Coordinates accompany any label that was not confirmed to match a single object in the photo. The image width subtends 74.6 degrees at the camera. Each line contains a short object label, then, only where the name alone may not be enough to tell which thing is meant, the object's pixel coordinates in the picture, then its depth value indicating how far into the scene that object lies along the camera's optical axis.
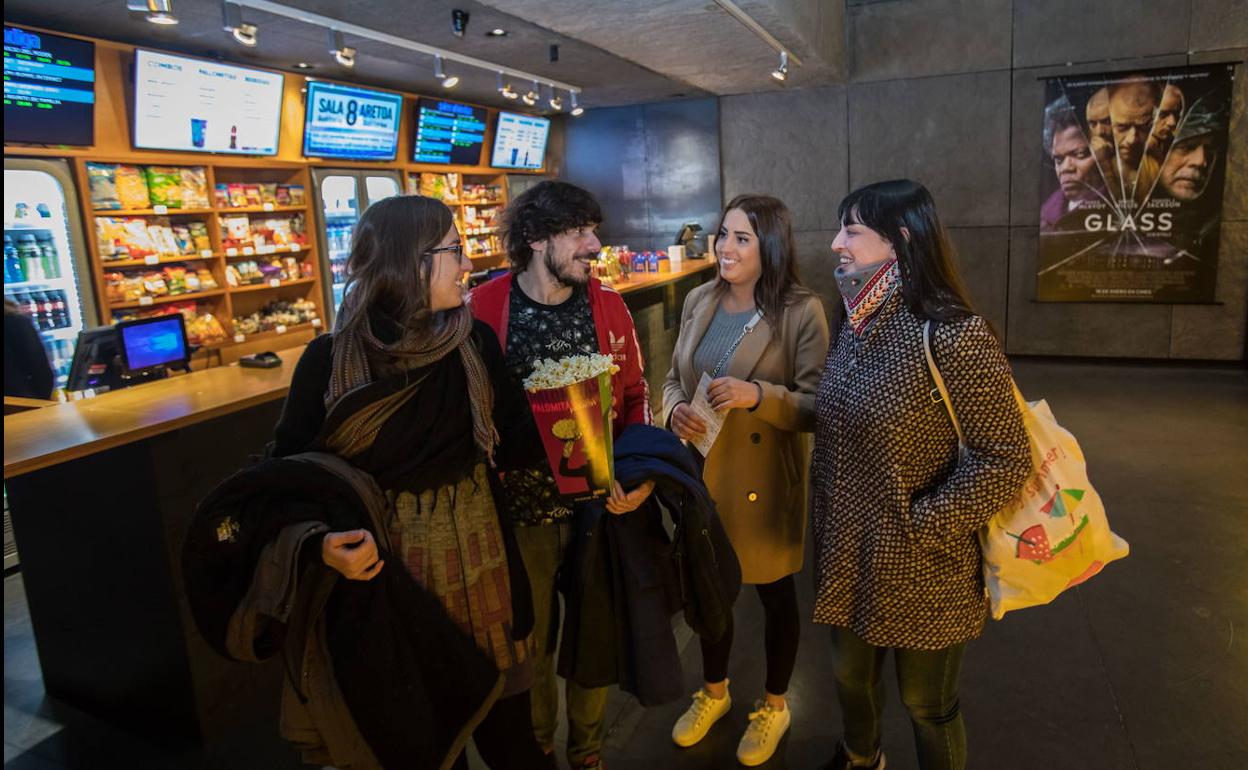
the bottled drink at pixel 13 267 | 4.81
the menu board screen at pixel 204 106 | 5.25
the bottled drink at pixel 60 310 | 5.03
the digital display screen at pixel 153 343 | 3.92
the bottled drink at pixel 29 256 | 4.86
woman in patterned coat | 1.70
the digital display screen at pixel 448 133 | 7.66
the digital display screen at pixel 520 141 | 8.75
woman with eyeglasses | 1.68
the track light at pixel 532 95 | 7.26
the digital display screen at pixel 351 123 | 6.46
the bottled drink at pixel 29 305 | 4.84
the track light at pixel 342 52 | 4.74
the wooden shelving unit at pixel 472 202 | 7.92
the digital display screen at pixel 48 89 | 4.55
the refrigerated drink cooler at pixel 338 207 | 6.82
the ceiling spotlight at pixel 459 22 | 4.99
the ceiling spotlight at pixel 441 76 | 5.62
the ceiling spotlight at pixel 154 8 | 3.30
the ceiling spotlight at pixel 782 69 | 6.22
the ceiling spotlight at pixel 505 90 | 6.72
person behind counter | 4.09
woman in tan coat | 2.32
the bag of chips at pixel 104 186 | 5.10
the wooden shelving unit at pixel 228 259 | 5.20
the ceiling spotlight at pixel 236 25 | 4.04
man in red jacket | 2.07
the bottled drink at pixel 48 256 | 4.95
